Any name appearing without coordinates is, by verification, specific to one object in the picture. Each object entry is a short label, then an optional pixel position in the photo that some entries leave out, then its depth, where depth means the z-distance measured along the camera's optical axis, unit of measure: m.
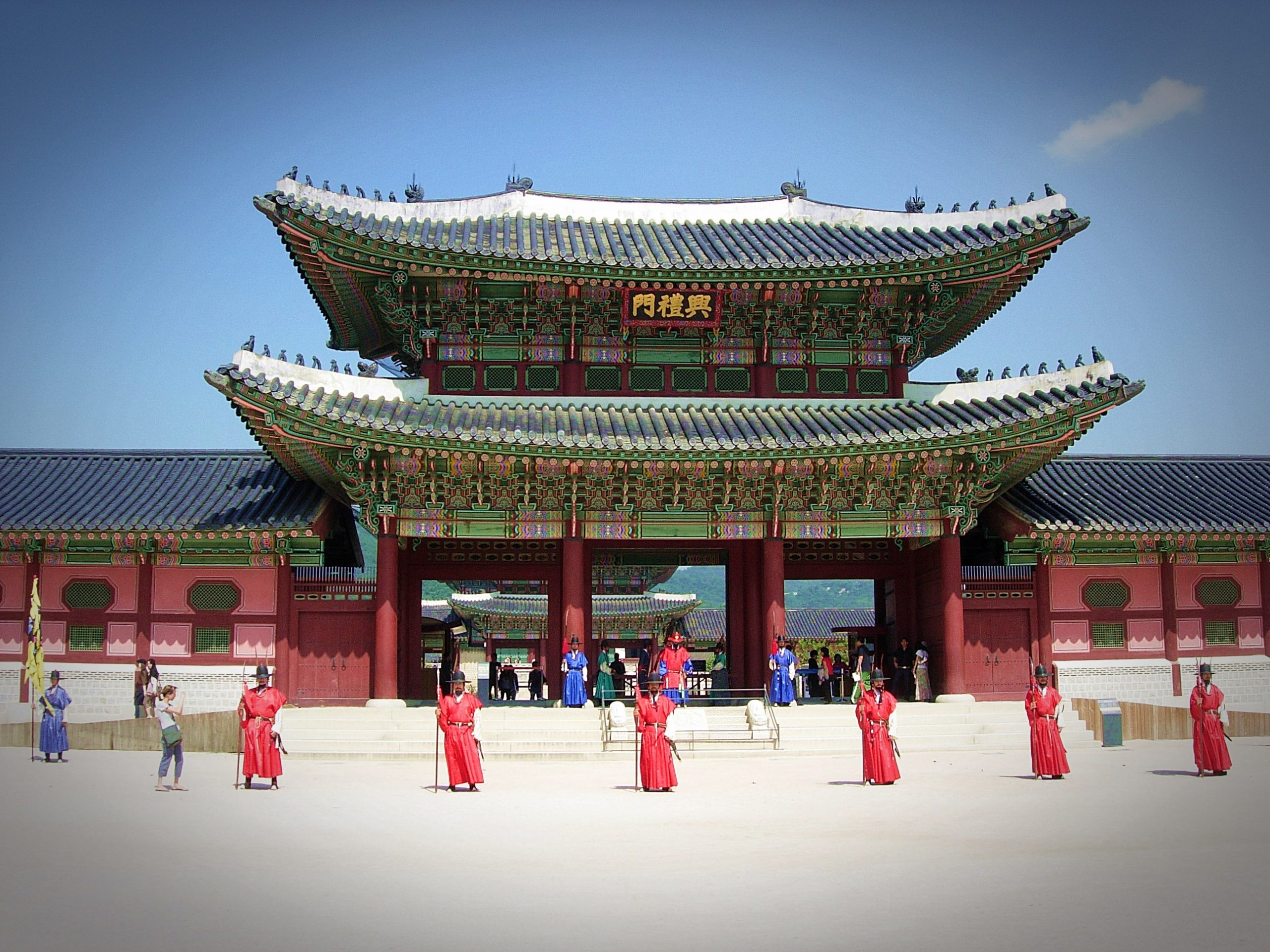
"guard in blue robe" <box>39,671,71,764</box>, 19.80
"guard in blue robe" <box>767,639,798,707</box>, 24.33
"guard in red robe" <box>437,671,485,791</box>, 16.06
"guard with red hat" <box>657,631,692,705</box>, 23.02
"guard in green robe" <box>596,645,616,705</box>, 25.94
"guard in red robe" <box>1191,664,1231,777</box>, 17.31
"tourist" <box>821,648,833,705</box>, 28.23
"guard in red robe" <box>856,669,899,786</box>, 16.58
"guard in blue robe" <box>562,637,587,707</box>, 23.88
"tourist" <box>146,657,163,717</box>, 24.76
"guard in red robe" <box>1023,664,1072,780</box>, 16.92
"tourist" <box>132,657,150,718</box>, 24.34
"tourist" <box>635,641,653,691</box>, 20.49
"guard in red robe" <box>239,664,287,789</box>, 16.06
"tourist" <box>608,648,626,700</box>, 33.78
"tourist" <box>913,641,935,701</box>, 25.91
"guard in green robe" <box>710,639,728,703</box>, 25.78
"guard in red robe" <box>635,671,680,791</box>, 16.31
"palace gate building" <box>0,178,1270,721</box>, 24.69
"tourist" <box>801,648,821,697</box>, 31.58
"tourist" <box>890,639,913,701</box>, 27.22
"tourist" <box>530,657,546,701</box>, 40.00
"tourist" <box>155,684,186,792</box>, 15.48
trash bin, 21.75
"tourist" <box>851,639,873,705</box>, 22.50
